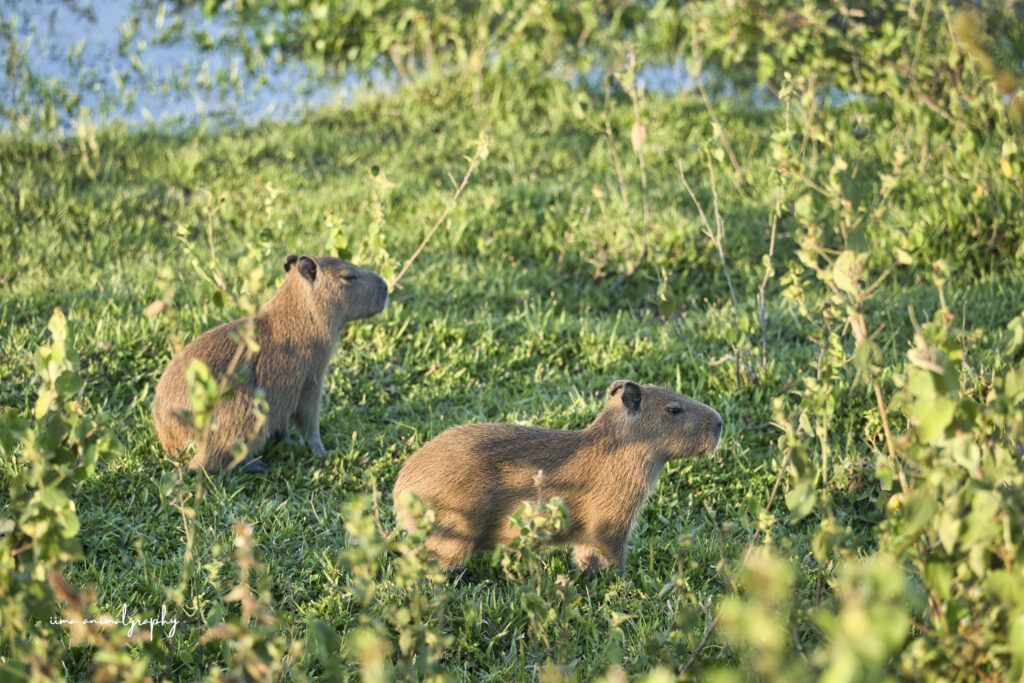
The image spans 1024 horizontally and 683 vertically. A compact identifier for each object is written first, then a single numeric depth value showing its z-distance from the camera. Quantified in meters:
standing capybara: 6.48
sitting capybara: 7.50
